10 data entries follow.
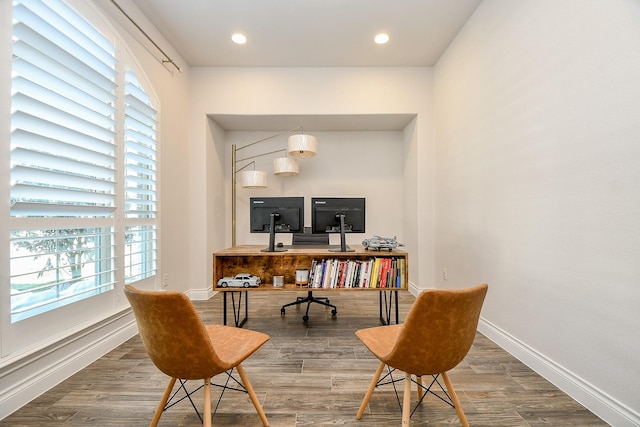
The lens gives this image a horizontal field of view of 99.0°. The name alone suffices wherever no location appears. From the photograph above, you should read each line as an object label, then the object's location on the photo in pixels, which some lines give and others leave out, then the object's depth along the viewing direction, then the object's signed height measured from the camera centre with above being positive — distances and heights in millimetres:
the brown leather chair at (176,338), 1095 -503
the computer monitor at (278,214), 2701 +28
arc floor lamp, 3281 +745
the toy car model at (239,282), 2502 -596
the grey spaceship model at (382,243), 2627 -270
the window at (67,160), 1584 +402
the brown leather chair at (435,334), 1123 -508
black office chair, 3025 -263
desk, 2510 -446
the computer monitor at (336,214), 2715 +22
